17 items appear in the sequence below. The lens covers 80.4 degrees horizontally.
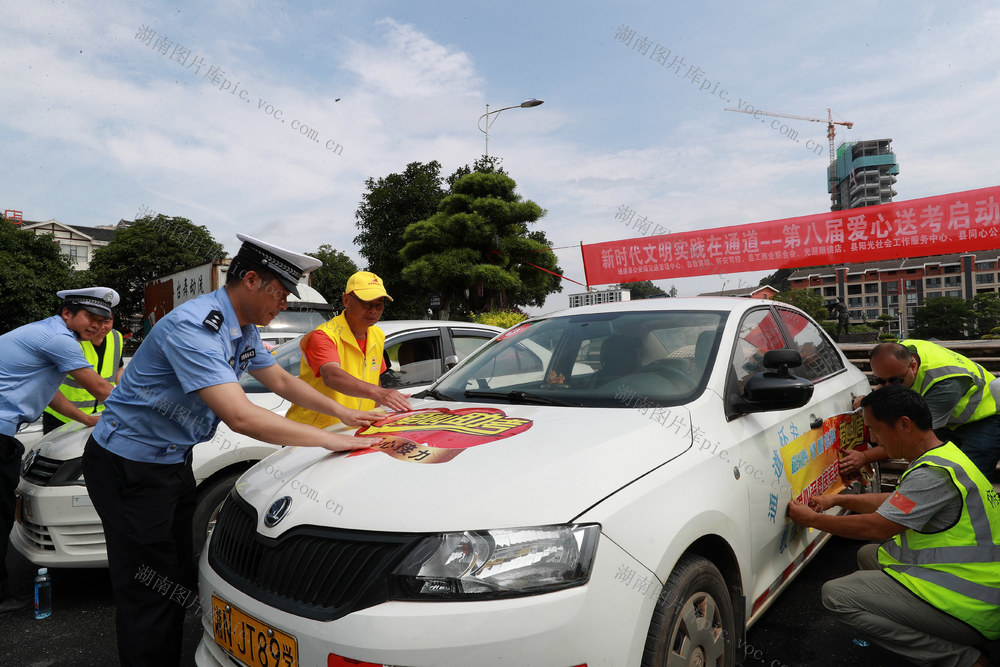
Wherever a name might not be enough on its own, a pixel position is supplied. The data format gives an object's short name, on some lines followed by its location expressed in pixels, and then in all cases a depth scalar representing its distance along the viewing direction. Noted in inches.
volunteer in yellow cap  123.9
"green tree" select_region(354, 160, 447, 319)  1191.6
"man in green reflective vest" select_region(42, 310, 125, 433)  192.0
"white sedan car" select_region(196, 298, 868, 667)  55.4
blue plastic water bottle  122.9
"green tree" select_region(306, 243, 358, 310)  1722.4
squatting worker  87.0
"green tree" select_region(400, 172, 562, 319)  762.8
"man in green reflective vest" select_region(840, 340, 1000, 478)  133.6
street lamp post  686.1
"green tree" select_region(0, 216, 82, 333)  1019.9
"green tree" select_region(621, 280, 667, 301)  796.0
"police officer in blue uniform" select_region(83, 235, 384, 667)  78.0
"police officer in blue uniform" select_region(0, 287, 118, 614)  127.3
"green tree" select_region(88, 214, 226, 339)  1377.6
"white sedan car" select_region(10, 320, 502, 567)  120.5
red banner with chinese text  343.6
